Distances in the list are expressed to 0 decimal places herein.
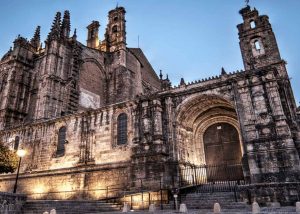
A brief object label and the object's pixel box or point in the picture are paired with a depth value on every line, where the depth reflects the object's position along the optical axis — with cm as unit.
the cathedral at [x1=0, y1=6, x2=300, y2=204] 1390
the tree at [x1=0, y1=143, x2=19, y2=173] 1748
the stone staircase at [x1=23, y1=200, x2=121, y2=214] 1026
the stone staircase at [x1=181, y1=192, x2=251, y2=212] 1133
